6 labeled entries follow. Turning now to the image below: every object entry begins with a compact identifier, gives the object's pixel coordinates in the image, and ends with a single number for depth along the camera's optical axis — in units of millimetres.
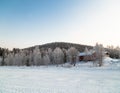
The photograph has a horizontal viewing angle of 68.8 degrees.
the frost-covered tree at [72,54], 44665
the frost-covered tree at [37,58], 47466
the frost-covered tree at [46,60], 46693
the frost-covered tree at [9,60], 52294
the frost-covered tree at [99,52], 31871
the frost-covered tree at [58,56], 47713
